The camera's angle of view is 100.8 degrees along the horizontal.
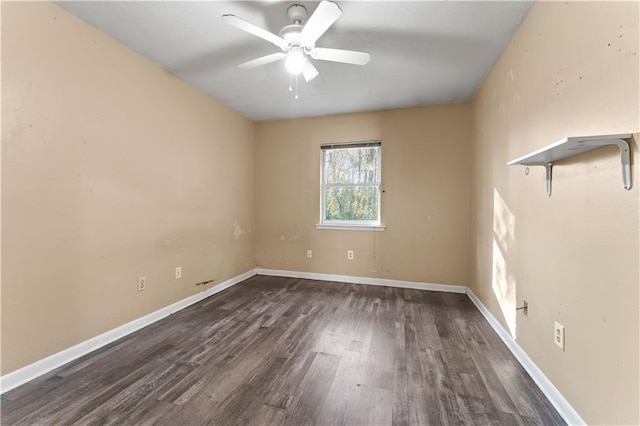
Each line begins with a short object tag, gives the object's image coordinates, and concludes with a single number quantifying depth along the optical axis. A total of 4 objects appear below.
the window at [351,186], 3.78
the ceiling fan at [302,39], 1.54
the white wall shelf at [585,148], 1.04
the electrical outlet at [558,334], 1.45
